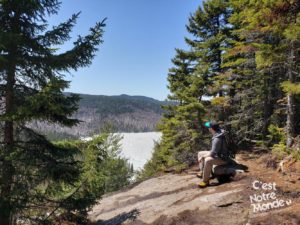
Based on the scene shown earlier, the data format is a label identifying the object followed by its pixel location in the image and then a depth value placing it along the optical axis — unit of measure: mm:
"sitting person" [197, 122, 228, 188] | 7511
